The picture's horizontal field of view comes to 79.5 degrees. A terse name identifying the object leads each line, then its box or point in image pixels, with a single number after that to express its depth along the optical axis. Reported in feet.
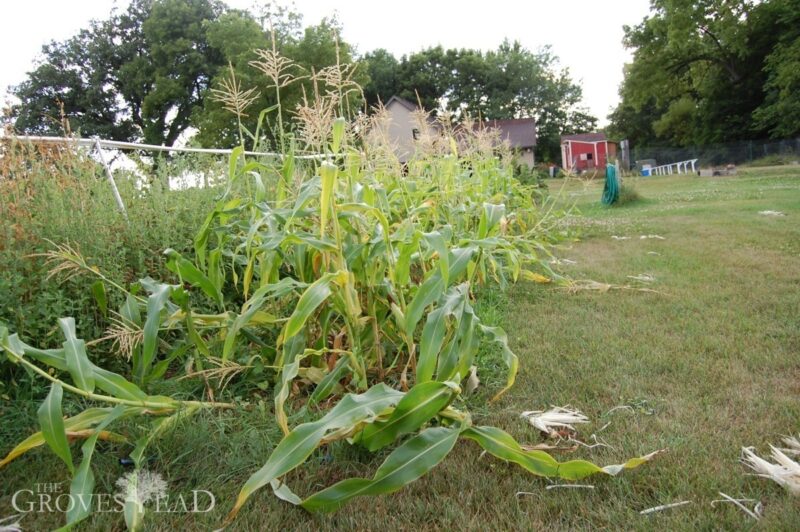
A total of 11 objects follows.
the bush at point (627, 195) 40.45
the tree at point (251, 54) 69.67
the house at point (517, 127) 111.34
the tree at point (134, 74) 103.19
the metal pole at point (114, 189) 9.34
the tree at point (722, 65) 88.43
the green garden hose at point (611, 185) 40.19
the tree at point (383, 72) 149.48
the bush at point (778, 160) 84.89
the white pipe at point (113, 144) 9.24
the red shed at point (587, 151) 131.71
